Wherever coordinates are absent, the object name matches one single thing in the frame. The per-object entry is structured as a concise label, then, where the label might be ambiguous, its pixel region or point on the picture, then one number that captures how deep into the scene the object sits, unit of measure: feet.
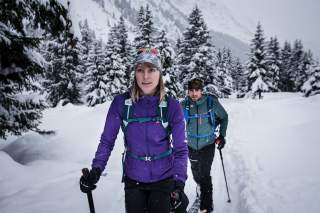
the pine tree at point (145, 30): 95.40
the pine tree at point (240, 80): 181.00
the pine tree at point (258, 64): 141.28
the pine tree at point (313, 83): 143.43
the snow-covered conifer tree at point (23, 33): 16.48
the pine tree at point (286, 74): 194.59
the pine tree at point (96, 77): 120.26
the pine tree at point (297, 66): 183.21
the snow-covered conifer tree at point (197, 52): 109.50
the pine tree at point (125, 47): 121.94
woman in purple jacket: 10.14
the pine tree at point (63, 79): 113.60
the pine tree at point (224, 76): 176.76
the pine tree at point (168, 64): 90.94
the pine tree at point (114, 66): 118.01
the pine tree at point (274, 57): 172.65
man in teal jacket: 19.56
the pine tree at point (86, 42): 132.41
